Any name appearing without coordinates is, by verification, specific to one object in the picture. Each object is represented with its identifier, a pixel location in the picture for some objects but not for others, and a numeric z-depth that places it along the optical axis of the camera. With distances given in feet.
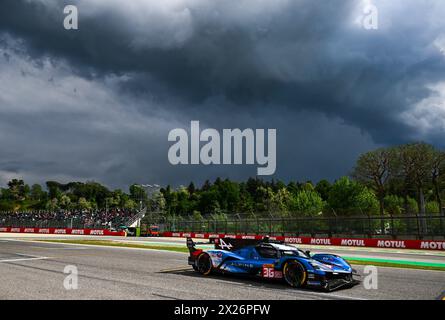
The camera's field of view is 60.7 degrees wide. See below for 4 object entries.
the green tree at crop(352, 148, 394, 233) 185.47
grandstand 199.72
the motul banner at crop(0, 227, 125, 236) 179.11
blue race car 29.22
